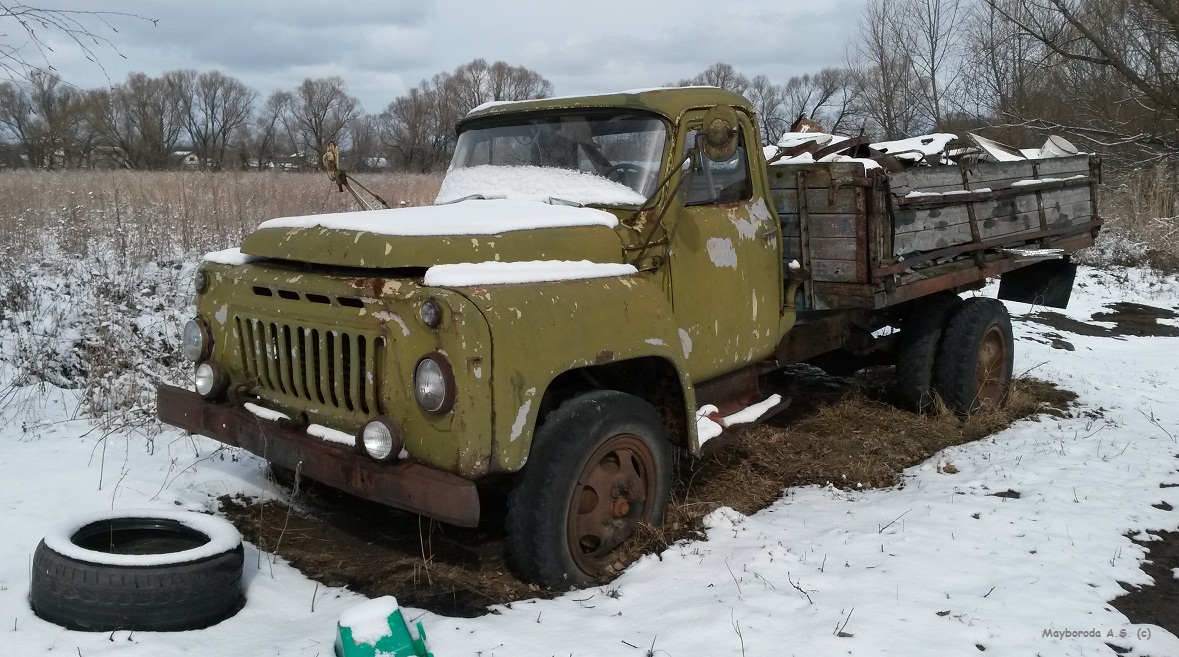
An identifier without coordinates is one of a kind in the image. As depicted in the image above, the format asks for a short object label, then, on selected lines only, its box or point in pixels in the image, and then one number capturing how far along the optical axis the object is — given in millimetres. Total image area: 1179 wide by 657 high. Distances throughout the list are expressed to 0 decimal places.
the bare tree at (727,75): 27470
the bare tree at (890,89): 24562
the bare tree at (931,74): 23547
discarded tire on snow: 2844
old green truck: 3100
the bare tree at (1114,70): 15023
